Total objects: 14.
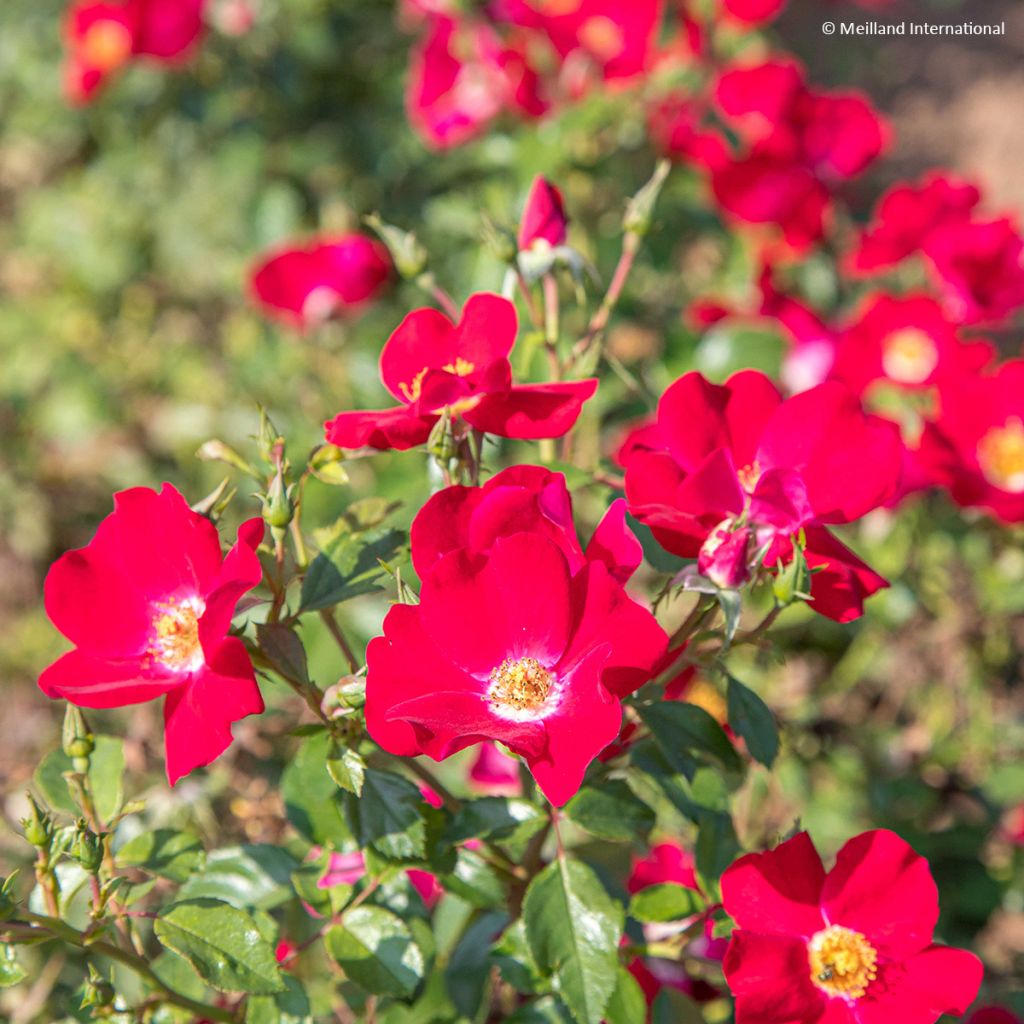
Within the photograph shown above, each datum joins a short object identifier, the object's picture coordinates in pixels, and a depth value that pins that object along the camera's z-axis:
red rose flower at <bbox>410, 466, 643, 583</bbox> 0.62
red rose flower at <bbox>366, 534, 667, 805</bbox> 0.61
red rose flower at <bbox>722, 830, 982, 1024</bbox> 0.64
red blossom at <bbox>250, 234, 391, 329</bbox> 1.06
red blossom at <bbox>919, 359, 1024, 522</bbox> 0.80
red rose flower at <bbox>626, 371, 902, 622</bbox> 0.64
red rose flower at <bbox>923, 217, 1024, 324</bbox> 0.90
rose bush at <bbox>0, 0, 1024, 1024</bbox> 0.63
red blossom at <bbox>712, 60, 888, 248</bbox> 1.01
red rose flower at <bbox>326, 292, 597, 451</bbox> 0.64
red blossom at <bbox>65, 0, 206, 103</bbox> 1.20
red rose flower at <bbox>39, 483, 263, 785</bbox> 0.62
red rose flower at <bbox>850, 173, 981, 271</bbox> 0.94
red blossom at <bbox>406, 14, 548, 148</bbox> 1.16
